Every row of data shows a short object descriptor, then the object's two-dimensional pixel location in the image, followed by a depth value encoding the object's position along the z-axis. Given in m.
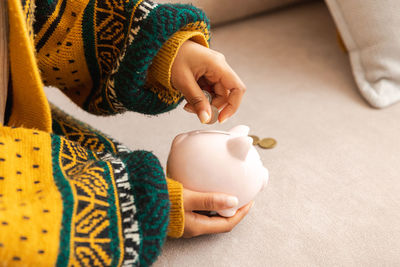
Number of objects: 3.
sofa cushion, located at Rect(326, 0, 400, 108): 0.82
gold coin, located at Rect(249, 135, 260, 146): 0.74
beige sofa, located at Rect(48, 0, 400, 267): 0.55
